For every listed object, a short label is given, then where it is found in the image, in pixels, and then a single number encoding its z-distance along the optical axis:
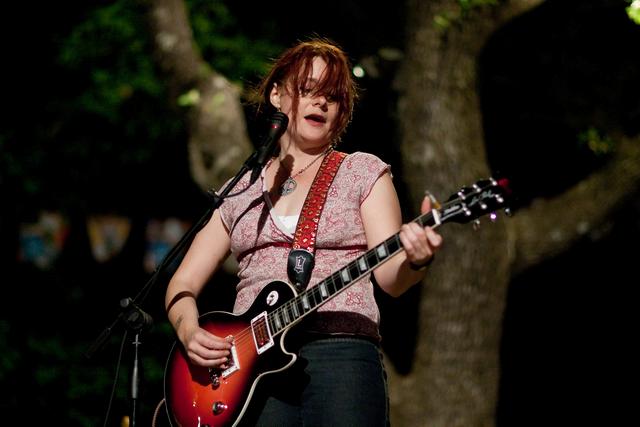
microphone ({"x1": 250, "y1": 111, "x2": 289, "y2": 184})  6.23
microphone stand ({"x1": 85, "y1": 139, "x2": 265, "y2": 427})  6.34
